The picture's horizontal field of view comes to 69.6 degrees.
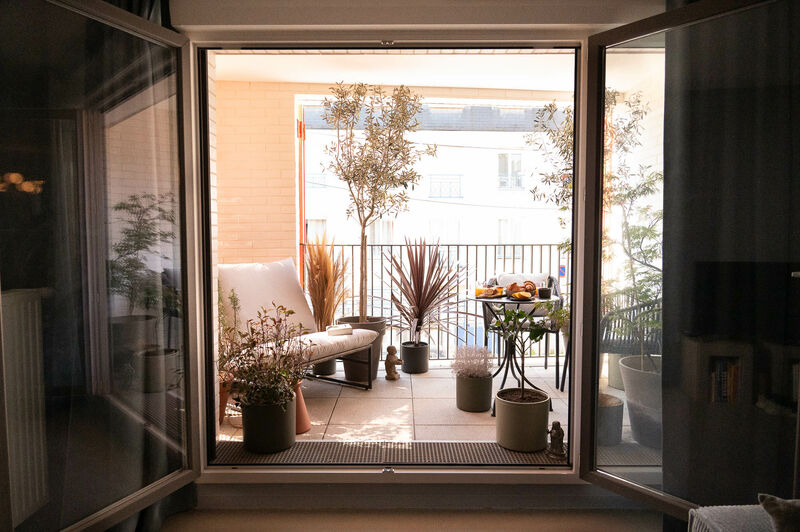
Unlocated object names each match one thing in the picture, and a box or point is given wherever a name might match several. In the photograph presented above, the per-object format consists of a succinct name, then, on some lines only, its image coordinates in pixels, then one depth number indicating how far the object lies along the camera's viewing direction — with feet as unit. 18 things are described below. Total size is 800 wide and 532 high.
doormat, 9.45
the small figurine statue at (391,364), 15.70
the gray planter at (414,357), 16.42
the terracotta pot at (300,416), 11.54
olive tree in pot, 15.92
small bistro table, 13.27
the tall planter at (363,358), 15.20
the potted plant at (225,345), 11.04
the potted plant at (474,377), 12.87
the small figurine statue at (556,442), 9.57
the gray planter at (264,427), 9.72
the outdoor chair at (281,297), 13.58
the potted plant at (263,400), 9.74
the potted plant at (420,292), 16.38
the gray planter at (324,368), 15.94
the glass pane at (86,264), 6.28
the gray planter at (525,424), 9.77
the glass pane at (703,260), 6.94
